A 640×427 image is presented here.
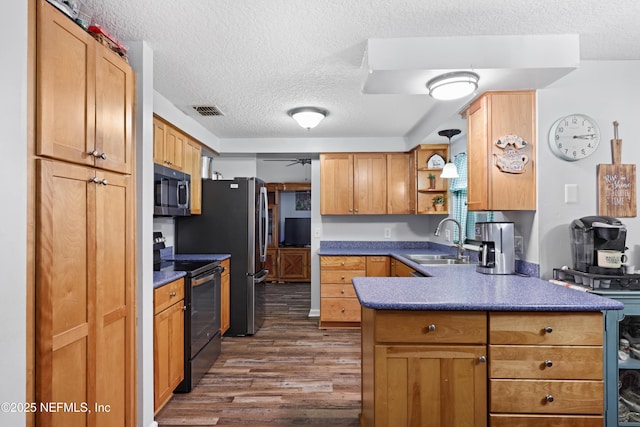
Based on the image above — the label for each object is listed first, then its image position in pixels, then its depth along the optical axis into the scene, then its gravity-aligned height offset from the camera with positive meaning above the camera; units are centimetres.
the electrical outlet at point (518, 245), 251 -21
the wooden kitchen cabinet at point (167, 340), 227 -85
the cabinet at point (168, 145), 298 +63
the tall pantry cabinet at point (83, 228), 129 -5
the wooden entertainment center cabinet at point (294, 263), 735 -100
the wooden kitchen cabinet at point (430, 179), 424 +43
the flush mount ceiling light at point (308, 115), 323 +91
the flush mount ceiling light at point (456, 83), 204 +76
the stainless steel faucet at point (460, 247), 357 -33
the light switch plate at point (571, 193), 230 +14
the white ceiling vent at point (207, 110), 320 +98
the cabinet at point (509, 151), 234 +42
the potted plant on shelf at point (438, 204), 428 +13
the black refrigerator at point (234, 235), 392 -22
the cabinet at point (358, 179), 454 +46
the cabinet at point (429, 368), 165 -72
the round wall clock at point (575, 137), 229 +50
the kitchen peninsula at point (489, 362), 164 -69
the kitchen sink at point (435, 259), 353 -46
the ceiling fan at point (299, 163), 680 +106
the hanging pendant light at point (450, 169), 356 +46
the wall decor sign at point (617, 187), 228 +18
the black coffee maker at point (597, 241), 204 -16
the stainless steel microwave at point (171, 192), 281 +20
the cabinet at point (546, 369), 164 -71
